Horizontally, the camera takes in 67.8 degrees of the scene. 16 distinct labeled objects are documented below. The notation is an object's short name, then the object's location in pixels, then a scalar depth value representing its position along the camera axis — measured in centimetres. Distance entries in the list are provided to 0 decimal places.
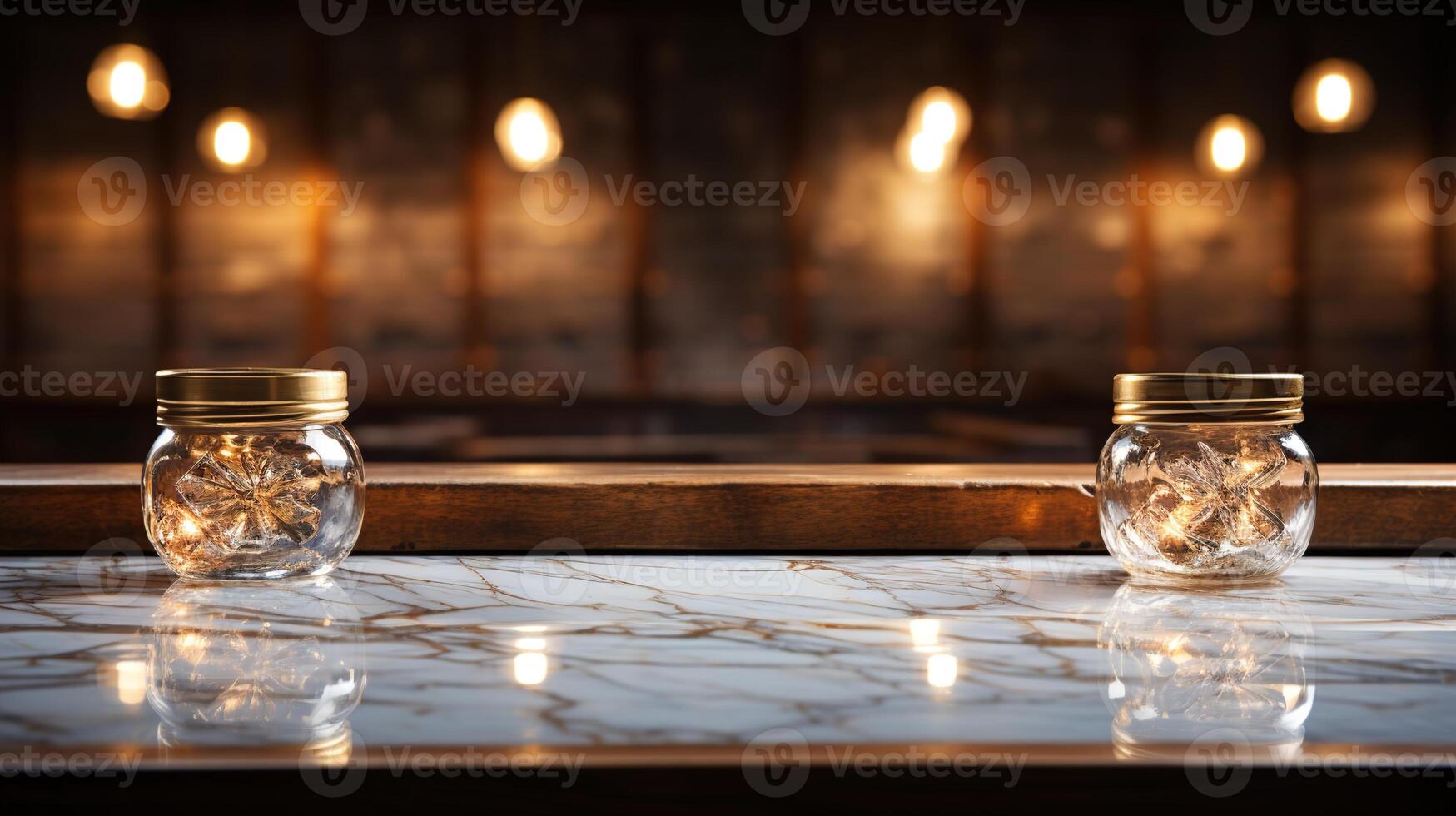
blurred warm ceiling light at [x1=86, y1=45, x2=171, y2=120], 460
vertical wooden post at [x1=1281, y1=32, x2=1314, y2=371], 534
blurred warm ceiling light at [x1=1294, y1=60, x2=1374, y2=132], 476
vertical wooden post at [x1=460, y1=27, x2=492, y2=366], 531
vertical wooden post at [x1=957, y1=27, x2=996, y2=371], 534
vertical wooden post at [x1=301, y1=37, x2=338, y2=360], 527
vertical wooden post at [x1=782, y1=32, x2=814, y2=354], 533
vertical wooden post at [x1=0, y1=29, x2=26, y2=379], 525
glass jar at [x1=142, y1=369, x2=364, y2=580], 96
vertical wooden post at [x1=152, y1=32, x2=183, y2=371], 524
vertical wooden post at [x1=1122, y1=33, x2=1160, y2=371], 535
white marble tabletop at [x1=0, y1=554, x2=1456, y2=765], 56
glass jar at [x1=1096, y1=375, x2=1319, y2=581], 98
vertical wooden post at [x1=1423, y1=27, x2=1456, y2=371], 532
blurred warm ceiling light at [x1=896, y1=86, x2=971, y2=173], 492
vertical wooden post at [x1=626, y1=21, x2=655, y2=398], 531
